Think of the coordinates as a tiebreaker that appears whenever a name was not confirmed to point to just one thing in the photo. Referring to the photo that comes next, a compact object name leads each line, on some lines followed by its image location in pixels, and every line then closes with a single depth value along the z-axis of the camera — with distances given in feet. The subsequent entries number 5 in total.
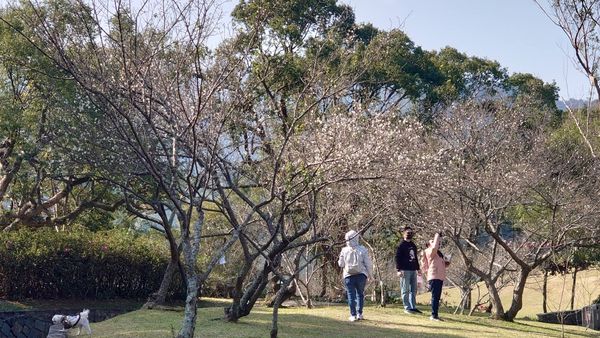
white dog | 32.35
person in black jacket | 42.24
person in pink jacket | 40.88
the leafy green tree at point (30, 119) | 46.52
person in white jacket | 37.76
